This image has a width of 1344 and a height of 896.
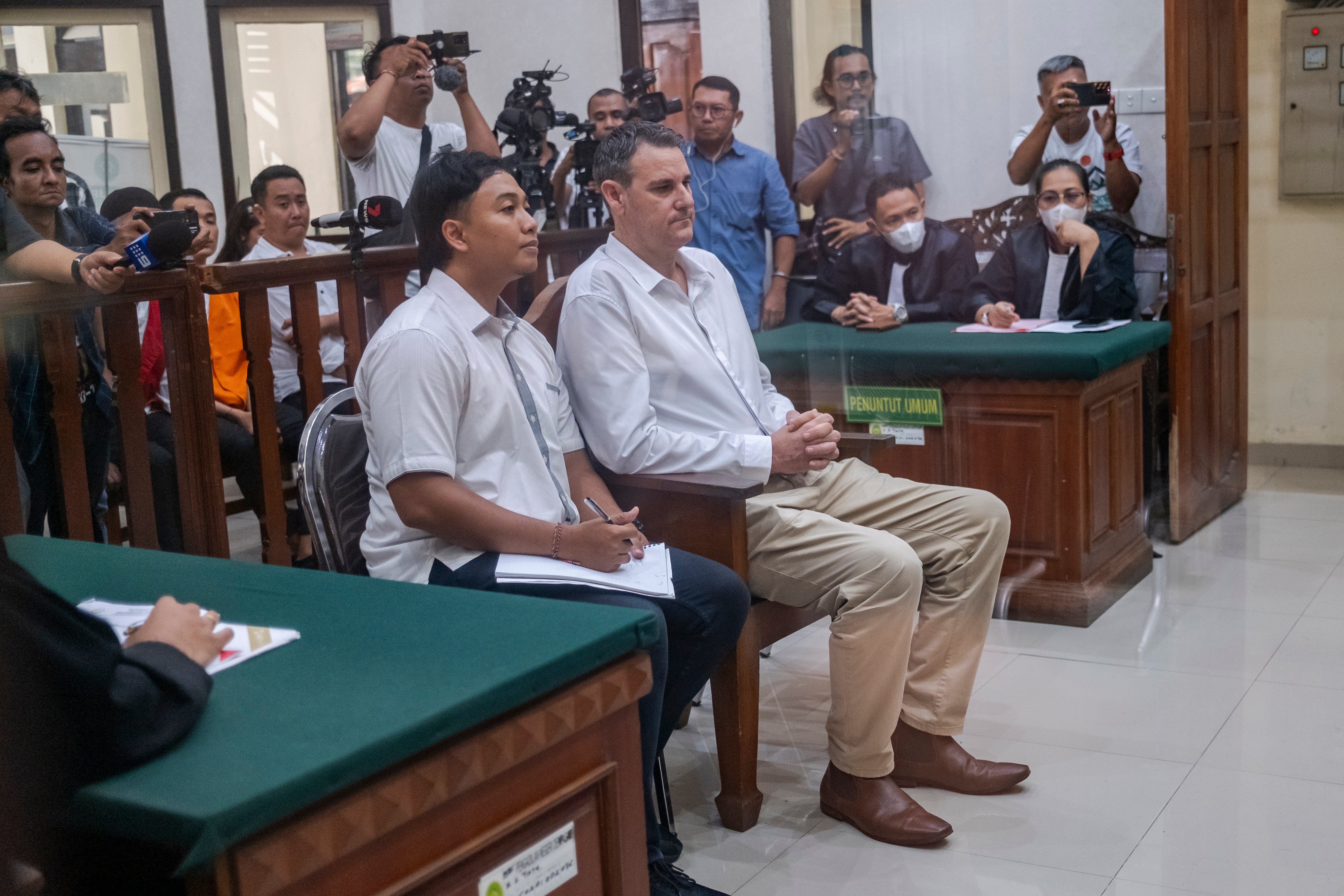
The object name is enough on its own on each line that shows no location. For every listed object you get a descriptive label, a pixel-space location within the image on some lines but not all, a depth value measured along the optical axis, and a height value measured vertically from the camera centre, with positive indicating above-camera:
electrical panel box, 4.35 +0.32
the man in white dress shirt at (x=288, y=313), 3.23 -0.15
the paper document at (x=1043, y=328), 3.35 -0.30
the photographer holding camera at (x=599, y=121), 3.72 +0.35
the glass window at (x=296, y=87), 4.85 +0.65
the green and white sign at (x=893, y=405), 3.26 -0.48
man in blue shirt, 3.99 +0.08
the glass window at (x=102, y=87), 4.41 +0.64
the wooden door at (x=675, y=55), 4.39 +0.62
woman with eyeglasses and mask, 3.64 -0.15
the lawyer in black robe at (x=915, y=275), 3.72 -0.15
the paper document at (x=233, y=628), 1.17 -0.36
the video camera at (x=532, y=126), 3.11 +0.29
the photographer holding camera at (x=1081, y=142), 3.77 +0.21
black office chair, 1.86 -0.33
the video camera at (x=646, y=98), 3.31 +0.36
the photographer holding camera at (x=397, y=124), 3.03 +0.31
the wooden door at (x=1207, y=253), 3.60 -0.14
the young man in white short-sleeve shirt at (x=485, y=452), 1.75 -0.29
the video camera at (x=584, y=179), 3.20 +0.15
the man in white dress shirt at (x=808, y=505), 2.08 -0.49
